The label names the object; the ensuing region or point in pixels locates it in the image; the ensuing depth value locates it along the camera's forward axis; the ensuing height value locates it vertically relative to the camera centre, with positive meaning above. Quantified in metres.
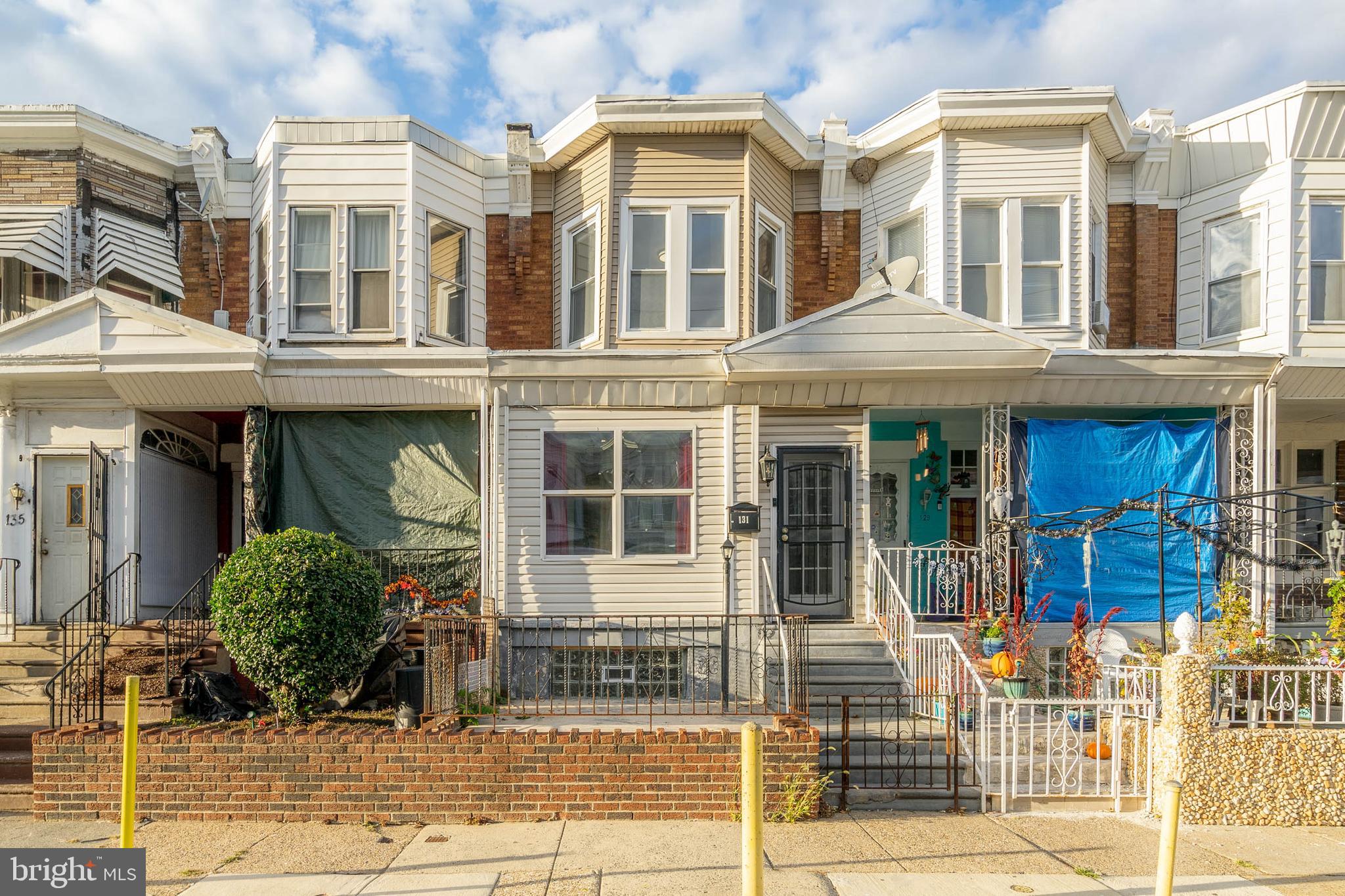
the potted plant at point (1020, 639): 9.85 -2.14
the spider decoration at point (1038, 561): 11.19 -1.36
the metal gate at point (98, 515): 10.82 -0.87
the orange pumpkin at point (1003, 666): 9.87 -2.34
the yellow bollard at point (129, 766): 5.88 -2.13
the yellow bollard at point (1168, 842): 4.91 -2.15
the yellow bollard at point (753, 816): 4.72 -1.94
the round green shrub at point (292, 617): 7.85 -1.51
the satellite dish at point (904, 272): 11.47 +2.26
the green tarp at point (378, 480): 11.66 -0.45
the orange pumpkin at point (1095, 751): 8.66 -2.92
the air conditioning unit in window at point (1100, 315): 12.49 +1.88
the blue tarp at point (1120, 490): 11.27 -0.47
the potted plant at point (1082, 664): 9.61 -2.35
